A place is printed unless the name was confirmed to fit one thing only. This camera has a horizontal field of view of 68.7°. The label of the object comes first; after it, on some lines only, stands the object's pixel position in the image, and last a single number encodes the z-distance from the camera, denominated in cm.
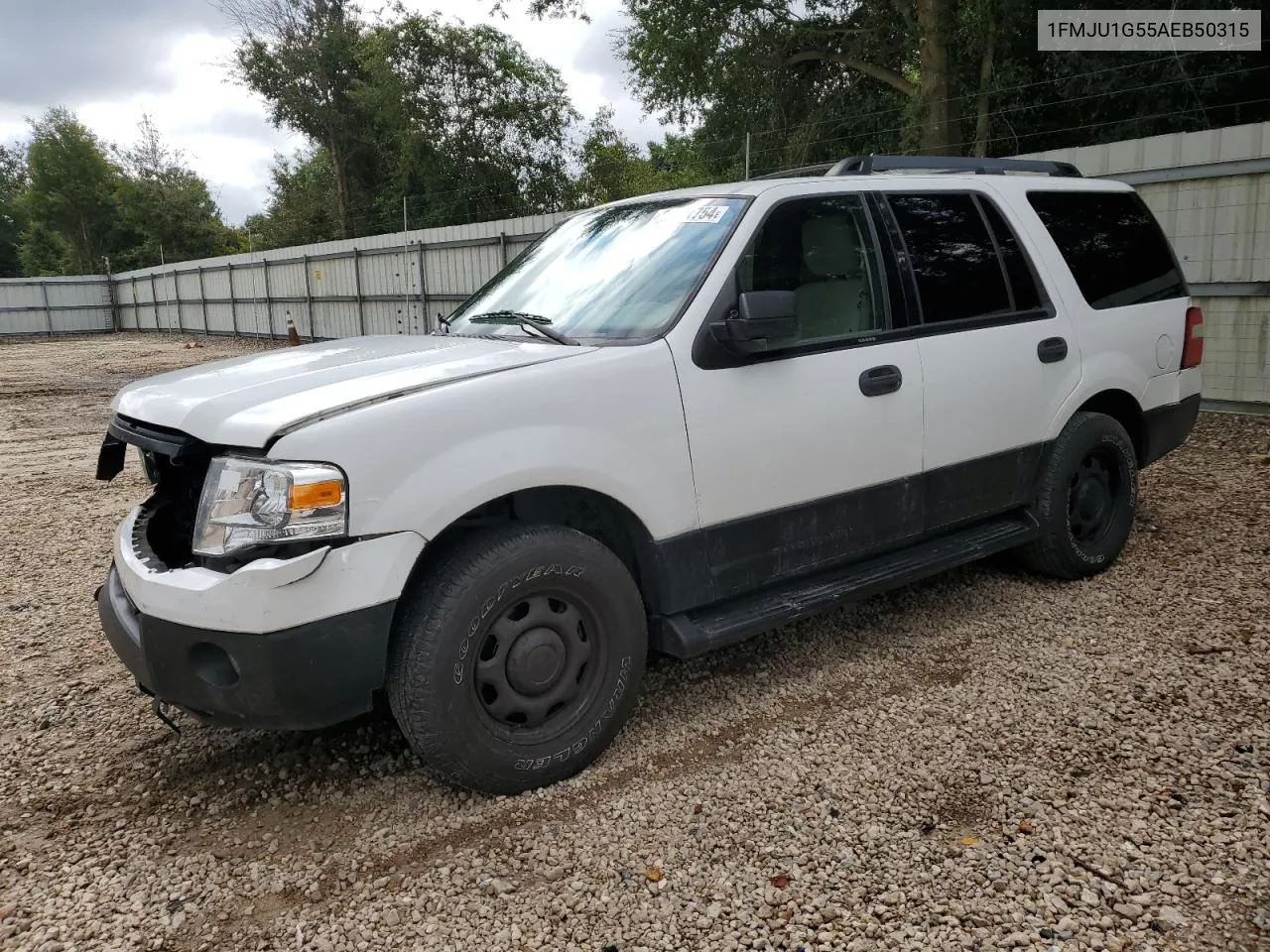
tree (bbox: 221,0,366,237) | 3981
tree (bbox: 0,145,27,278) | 6781
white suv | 259
